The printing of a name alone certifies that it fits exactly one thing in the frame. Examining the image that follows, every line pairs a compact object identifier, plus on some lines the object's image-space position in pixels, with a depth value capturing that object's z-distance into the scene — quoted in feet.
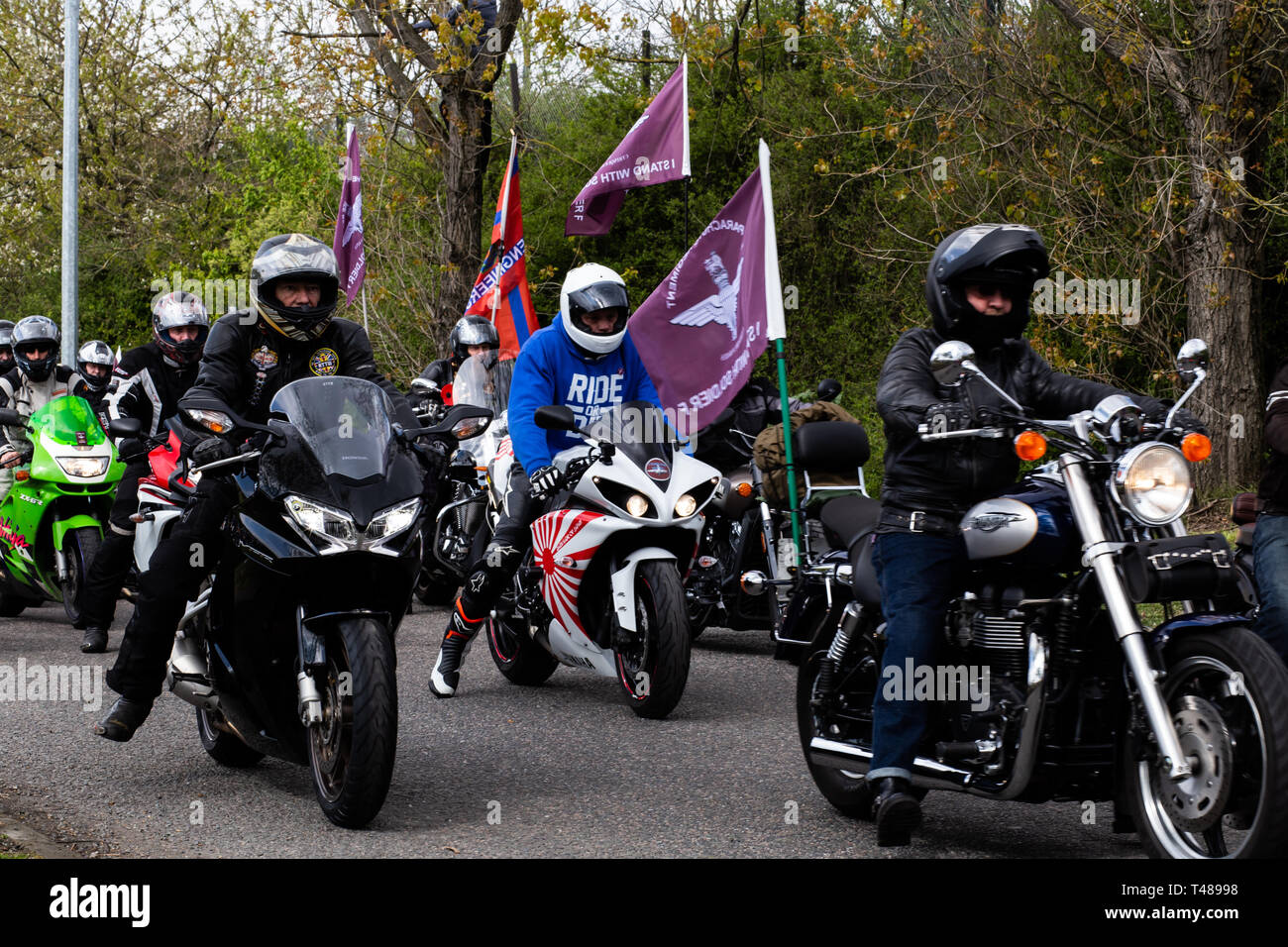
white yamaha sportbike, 24.43
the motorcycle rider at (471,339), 40.88
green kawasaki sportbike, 36.55
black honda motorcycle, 17.46
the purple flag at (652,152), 40.22
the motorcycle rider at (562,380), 26.45
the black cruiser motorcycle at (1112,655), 13.56
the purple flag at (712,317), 31.68
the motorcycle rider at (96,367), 42.63
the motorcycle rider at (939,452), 16.25
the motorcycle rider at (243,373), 19.71
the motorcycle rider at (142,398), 30.94
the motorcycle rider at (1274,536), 18.47
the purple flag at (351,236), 52.95
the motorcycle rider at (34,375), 39.65
